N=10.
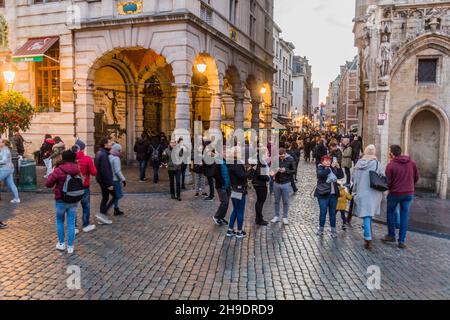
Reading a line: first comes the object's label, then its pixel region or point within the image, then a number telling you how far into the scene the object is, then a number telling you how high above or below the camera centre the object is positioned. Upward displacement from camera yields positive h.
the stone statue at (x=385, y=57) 13.03 +2.99
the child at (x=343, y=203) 8.52 -1.40
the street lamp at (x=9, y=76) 13.41 +2.23
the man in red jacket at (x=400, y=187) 7.21 -0.87
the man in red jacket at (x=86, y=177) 7.79 -0.82
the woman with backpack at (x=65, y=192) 6.32 -0.91
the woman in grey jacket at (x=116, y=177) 8.78 -0.91
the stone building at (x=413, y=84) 12.89 +2.10
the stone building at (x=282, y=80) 47.41 +8.60
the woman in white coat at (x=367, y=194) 7.01 -0.98
